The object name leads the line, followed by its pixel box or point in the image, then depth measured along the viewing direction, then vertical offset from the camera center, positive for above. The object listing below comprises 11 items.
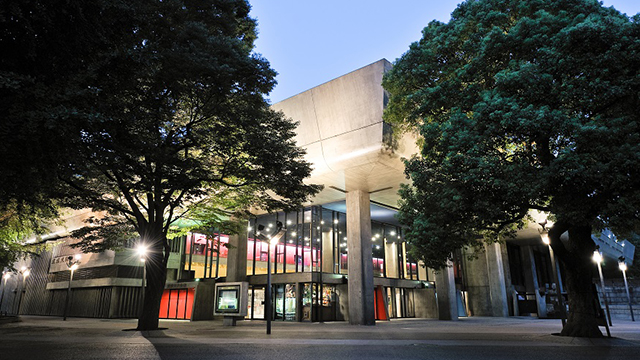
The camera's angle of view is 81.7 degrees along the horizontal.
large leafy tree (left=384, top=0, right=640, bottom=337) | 9.80 +4.38
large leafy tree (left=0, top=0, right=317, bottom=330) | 6.90 +4.67
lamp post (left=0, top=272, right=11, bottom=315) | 46.16 +0.33
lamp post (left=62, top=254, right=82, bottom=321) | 27.66 +1.58
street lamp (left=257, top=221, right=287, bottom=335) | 14.06 +1.76
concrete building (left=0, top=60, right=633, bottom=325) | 20.55 +1.71
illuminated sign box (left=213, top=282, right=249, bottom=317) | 20.52 -0.84
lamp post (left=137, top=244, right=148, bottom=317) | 15.24 +1.40
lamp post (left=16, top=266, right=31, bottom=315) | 43.50 -0.33
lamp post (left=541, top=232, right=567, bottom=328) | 14.52 -0.15
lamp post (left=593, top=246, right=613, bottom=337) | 25.69 +1.79
